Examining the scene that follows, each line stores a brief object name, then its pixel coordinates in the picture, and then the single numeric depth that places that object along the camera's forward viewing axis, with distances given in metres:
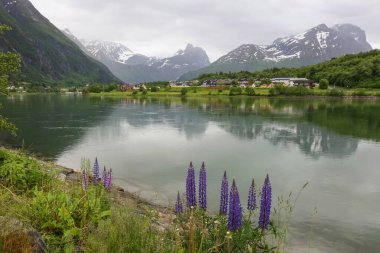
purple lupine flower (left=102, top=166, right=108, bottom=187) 15.00
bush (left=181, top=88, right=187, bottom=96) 195.62
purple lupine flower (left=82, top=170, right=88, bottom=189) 13.84
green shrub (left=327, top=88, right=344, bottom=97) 166.75
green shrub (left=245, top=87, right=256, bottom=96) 178.94
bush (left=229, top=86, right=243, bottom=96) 183.25
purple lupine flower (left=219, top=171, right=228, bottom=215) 9.91
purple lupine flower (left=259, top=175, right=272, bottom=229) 9.62
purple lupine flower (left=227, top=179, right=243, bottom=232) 9.09
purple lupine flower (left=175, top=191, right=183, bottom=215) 11.25
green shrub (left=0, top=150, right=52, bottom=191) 12.76
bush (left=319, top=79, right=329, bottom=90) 191.50
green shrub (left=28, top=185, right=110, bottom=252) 7.87
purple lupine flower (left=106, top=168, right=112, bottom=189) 15.34
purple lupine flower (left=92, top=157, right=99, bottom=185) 15.09
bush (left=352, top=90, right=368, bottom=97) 163.11
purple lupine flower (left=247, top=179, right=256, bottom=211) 10.38
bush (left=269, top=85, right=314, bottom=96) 174.94
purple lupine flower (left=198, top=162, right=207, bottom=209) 9.95
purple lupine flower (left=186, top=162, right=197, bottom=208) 10.09
